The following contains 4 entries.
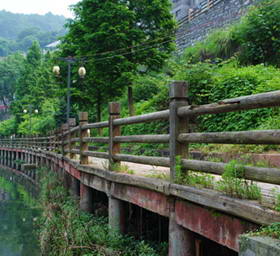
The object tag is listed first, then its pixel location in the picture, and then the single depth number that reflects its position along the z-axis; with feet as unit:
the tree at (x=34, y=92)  147.64
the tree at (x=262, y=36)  37.60
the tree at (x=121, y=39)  57.41
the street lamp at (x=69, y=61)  54.24
